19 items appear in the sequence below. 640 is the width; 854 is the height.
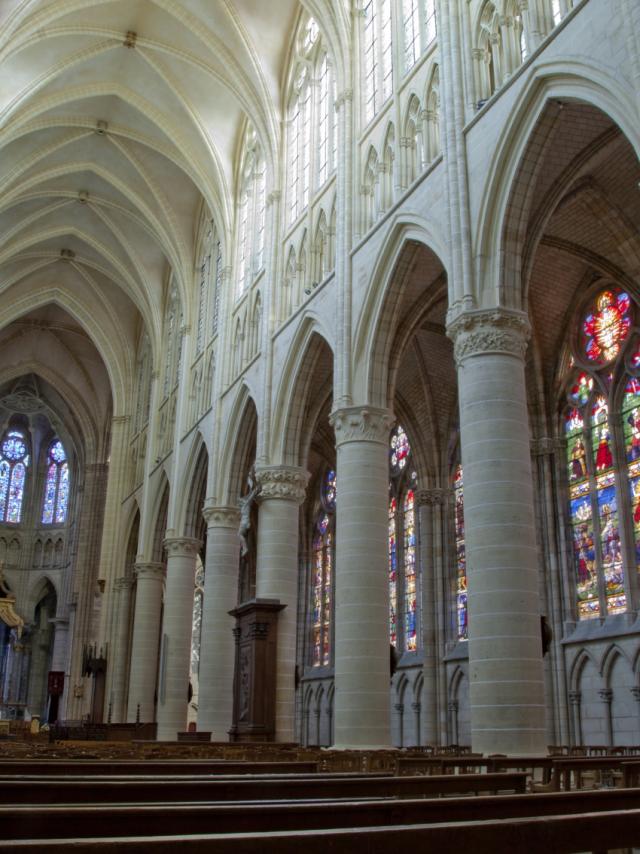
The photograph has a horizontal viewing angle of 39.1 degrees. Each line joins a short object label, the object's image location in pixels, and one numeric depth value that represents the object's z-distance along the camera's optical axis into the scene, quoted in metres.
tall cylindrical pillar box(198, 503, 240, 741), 22.69
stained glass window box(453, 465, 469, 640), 23.05
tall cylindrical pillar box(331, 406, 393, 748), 14.88
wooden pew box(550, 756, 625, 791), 6.88
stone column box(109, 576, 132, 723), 34.06
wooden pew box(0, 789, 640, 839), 2.47
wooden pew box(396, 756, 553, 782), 7.32
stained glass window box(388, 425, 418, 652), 25.48
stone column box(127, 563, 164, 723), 30.53
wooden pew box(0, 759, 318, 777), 5.78
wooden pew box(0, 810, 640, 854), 1.98
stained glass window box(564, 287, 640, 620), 18.22
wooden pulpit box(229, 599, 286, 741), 19.02
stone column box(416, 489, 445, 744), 22.67
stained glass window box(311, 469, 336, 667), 30.56
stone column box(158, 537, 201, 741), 26.44
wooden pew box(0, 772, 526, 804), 3.54
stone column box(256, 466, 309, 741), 19.45
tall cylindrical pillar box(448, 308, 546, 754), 10.89
